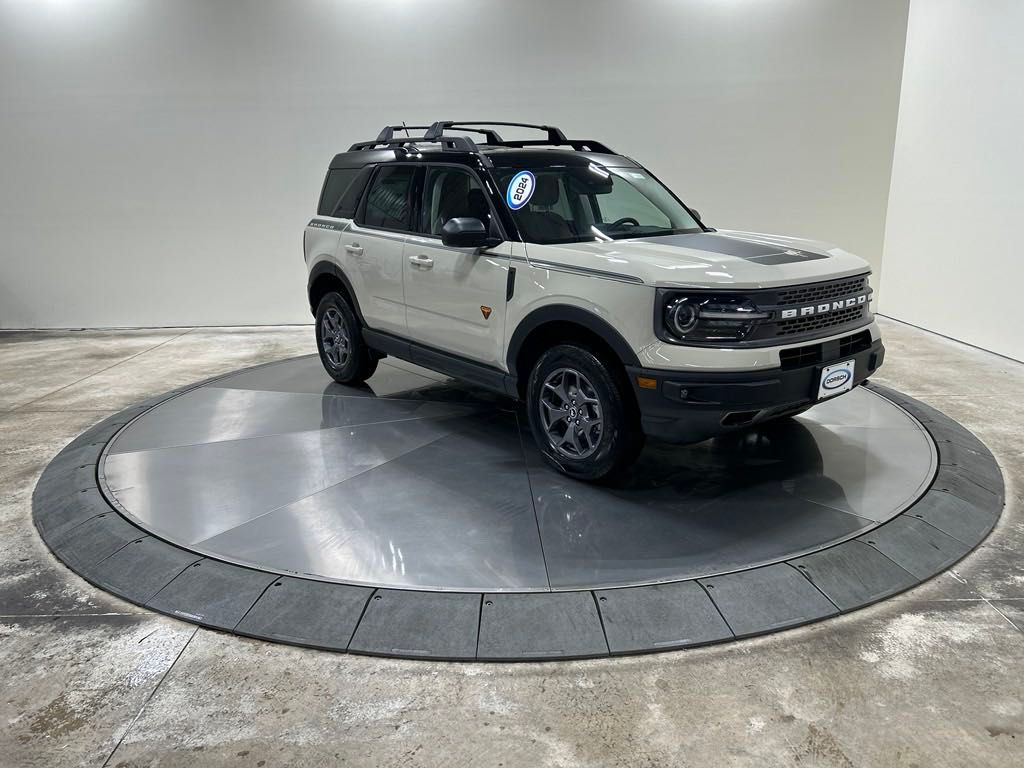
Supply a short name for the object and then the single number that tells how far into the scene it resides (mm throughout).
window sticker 4191
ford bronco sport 3350
